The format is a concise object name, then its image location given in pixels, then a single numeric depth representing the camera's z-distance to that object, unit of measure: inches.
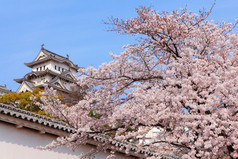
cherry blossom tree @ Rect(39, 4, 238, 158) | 251.1
